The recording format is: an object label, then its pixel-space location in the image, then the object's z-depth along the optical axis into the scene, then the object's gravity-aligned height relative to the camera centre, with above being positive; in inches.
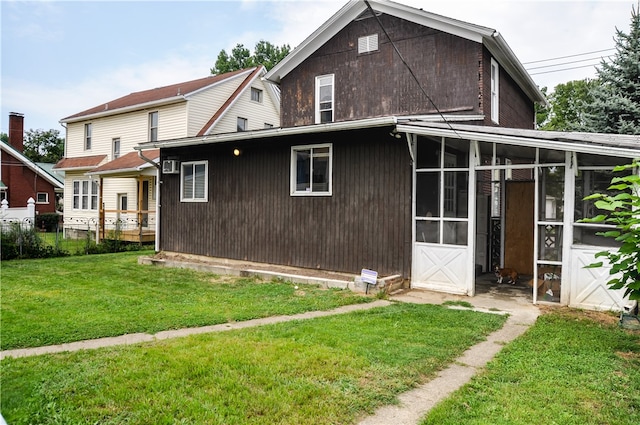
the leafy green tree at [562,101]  1194.6 +316.9
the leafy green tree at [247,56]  1475.1 +524.2
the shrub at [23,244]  484.7 -44.7
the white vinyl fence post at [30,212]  599.7 -8.7
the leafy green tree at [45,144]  1868.8 +273.5
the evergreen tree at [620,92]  543.1 +156.0
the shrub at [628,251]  161.6 -15.2
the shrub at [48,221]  993.5 -34.8
